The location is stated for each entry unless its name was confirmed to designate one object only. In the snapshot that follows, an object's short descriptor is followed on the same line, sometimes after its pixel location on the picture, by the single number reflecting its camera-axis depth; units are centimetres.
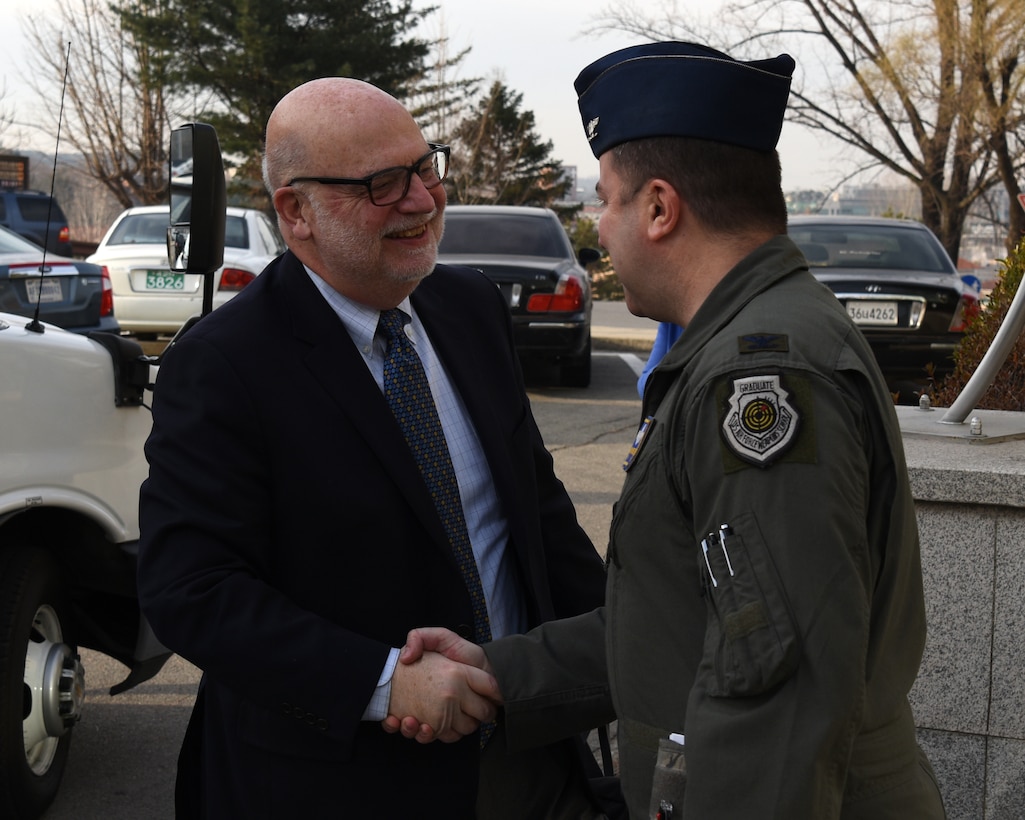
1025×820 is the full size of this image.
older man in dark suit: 204
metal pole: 352
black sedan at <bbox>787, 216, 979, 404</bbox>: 1036
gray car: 831
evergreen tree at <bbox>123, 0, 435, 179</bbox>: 3553
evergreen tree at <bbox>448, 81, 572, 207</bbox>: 3438
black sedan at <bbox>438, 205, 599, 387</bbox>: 1148
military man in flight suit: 138
